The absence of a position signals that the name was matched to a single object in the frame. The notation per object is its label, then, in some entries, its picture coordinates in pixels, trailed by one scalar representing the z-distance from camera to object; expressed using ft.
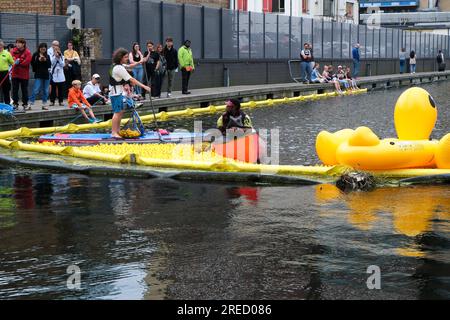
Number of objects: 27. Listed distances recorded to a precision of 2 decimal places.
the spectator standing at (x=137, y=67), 79.81
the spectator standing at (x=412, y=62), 193.71
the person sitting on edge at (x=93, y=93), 71.46
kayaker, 43.06
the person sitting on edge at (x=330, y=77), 127.34
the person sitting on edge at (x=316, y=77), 129.80
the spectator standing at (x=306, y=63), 126.52
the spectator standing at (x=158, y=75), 87.92
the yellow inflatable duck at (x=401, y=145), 37.09
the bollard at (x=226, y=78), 119.24
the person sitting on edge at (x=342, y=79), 130.11
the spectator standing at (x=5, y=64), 64.95
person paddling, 49.43
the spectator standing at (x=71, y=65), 77.15
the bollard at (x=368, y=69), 184.14
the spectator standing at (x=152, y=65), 86.89
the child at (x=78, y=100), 65.55
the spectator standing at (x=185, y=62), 95.03
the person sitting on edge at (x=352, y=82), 133.19
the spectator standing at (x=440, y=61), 219.82
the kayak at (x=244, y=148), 42.70
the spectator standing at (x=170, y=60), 88.58
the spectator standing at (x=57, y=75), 72.49
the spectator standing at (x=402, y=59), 197.57
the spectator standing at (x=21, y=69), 66.54
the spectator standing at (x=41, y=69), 69.51
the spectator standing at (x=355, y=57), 155.63
